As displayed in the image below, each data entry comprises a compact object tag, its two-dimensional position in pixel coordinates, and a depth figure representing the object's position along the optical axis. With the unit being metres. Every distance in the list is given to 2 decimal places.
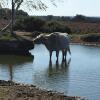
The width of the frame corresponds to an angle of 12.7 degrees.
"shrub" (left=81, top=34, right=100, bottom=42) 40.34
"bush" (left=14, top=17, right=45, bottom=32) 46.25
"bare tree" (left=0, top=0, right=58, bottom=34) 29.61
